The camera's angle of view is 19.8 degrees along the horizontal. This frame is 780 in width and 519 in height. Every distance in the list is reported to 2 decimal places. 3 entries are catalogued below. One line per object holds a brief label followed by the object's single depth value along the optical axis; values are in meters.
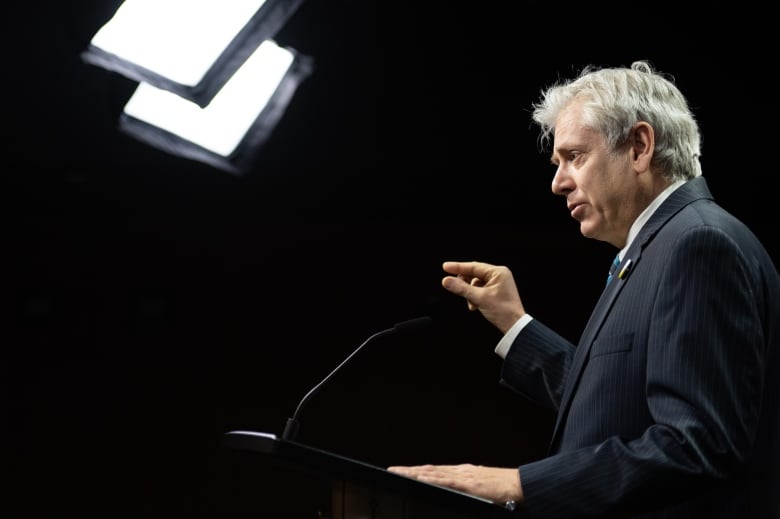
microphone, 2.92
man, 2.80
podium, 2.72
